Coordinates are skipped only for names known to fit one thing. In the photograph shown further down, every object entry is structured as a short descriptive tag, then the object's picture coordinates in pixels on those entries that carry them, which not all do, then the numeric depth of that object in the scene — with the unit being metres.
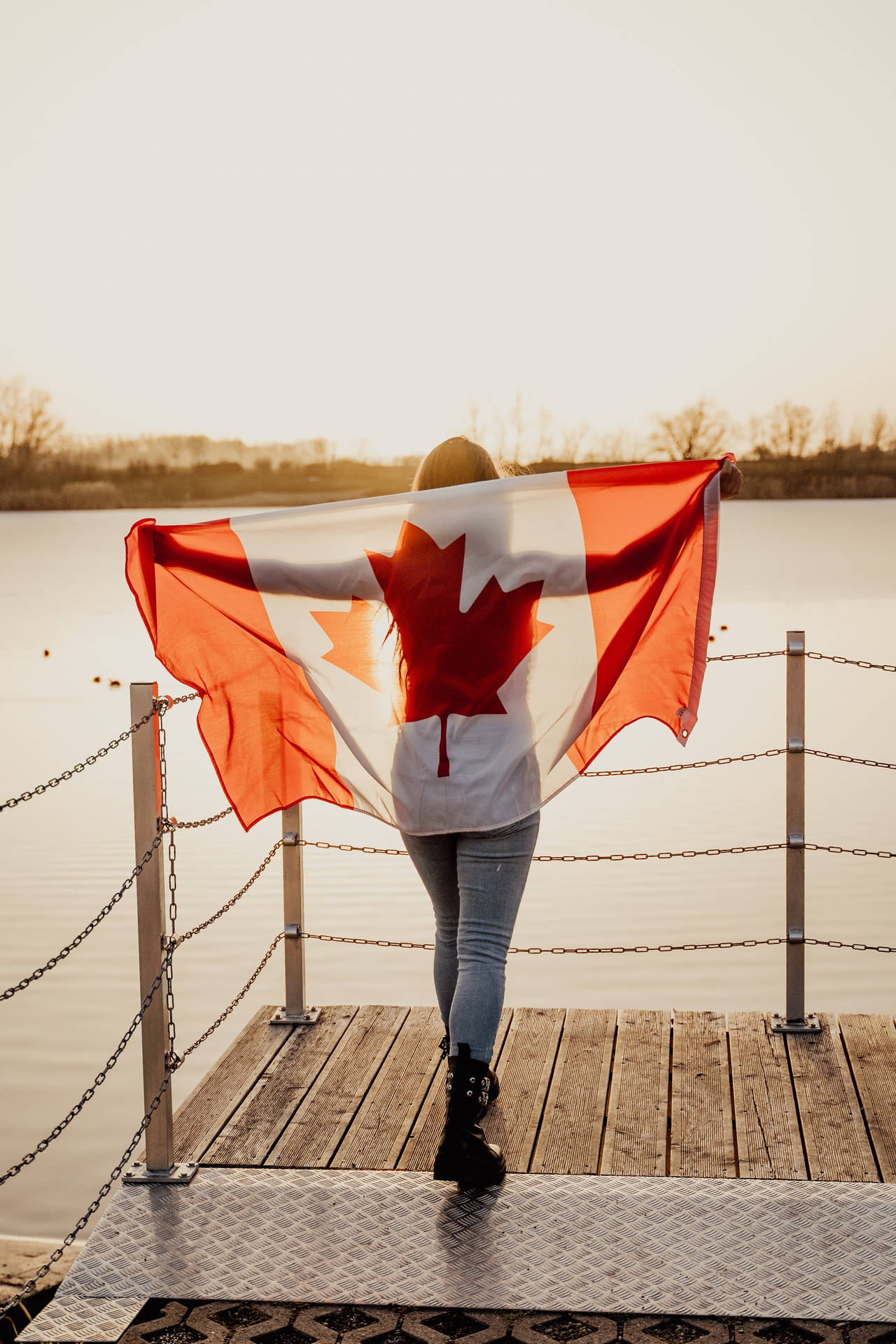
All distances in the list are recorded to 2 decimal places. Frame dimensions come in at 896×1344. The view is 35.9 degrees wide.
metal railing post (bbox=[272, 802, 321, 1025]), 4.50
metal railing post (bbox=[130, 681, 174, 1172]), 3.46
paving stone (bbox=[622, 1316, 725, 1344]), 2.75
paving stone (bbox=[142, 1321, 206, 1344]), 2.81
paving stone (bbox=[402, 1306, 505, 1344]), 2.79
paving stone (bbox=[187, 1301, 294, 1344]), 2.83
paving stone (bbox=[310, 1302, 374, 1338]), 2.84
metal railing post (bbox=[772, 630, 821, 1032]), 4.38
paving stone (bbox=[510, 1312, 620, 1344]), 2.77
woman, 3.29
